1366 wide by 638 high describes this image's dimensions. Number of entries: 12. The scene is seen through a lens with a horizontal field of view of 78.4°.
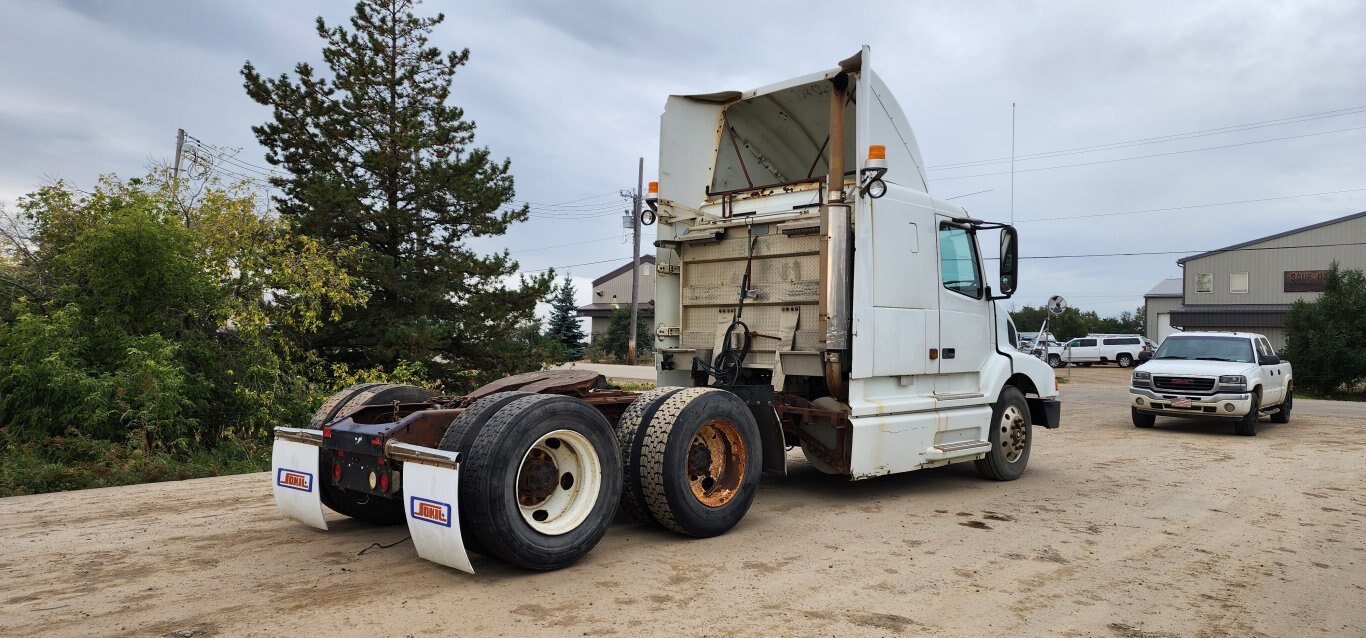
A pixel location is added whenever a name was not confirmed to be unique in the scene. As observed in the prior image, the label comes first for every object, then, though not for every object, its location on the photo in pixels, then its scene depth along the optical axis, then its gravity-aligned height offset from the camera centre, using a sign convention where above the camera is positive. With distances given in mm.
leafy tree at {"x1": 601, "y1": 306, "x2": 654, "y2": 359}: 51012 +357
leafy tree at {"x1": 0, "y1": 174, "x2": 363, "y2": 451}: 9297 +161
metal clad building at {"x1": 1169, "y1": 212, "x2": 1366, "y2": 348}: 42094 +4327
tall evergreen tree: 15562 +2729
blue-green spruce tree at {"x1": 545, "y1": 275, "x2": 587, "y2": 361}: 52531 +1006
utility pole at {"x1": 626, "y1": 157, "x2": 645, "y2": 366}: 40531 +4635
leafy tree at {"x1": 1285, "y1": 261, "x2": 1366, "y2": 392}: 26594 +725
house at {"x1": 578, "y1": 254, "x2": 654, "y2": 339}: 67750 +4172
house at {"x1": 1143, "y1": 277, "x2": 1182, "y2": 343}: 54812 +3132
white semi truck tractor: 4914 -323
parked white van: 43656 +147
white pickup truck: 13695 -421
